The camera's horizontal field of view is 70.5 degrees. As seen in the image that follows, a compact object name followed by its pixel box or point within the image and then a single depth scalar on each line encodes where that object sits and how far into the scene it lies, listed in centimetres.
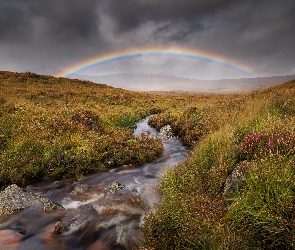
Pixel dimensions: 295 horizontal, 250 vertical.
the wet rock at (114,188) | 696
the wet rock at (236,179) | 480
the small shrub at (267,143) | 499
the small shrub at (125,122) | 1529
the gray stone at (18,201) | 613
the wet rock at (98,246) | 490
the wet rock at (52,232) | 521
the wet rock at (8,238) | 505
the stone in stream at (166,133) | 1338
